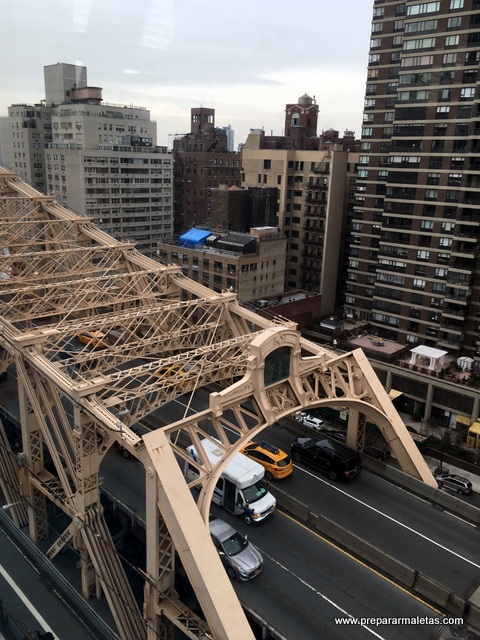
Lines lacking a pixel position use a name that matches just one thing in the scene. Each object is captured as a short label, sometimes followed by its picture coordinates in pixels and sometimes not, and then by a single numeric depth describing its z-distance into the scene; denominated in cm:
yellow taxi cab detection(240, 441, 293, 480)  2748
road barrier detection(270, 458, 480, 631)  1956
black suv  2761
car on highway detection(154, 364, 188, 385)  2480
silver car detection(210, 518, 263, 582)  2052
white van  2395
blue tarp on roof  6081
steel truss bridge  1844
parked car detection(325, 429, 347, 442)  3328
